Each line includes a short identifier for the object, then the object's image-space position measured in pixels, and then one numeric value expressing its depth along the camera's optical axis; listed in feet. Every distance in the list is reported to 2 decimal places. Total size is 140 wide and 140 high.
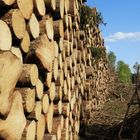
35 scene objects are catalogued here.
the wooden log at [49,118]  6.21
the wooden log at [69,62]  8.41
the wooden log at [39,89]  5.49
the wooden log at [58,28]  6.76
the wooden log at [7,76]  3.93
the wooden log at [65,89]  7.78
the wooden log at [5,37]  3.99
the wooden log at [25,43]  4.88
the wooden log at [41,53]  5.12
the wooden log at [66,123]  8.01
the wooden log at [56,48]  6.78
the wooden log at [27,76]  4.87
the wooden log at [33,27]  5.14
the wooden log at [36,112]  5.32
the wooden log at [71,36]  8.82
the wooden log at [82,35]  11.14
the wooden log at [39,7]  5.36
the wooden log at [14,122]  4.13
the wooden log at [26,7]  4.67
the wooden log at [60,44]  7.13
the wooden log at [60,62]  7.21
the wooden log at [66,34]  8.18
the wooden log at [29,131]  4.88
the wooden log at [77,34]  9.98
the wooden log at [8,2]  4.14
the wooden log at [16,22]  4.36
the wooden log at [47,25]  5.80
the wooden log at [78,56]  10.51
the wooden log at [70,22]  8.26
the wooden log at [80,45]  10.76
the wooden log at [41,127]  5.59
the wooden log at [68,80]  8.29
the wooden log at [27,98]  4.84
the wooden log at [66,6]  7.42
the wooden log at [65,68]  7.85
